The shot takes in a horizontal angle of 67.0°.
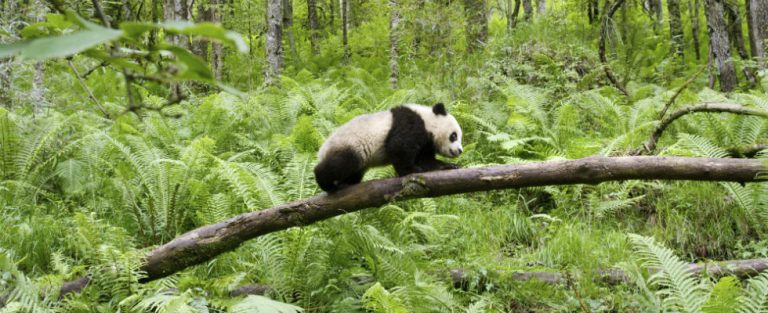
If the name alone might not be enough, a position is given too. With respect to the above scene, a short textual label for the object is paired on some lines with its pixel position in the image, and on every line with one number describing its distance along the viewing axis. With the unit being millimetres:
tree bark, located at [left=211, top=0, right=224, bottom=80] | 15604
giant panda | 5656
